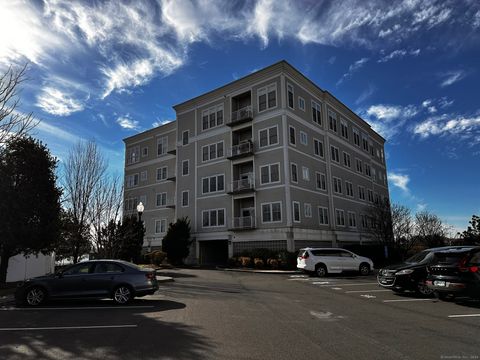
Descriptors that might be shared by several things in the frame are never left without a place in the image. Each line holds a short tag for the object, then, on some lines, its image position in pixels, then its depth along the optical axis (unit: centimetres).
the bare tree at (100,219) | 2147
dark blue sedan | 1174
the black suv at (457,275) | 1070
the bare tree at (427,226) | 5759
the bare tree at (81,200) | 2244
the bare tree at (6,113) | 1416
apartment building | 3447
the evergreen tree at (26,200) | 1658
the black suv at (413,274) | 1277
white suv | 2328
